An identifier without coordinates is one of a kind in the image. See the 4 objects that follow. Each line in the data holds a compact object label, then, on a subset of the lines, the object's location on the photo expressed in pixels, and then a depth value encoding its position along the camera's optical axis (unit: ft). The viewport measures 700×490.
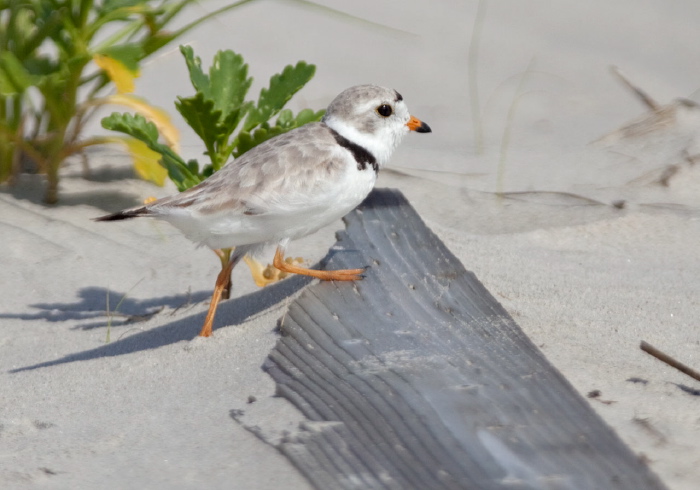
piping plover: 21.89
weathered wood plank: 14.15
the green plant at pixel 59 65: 28.53
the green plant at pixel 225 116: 25.39
